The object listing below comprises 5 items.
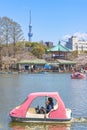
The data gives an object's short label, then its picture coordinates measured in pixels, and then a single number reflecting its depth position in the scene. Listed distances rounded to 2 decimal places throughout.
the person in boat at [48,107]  14.77
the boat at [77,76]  56.62
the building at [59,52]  98.14
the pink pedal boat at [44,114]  14.54
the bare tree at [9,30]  74.72
